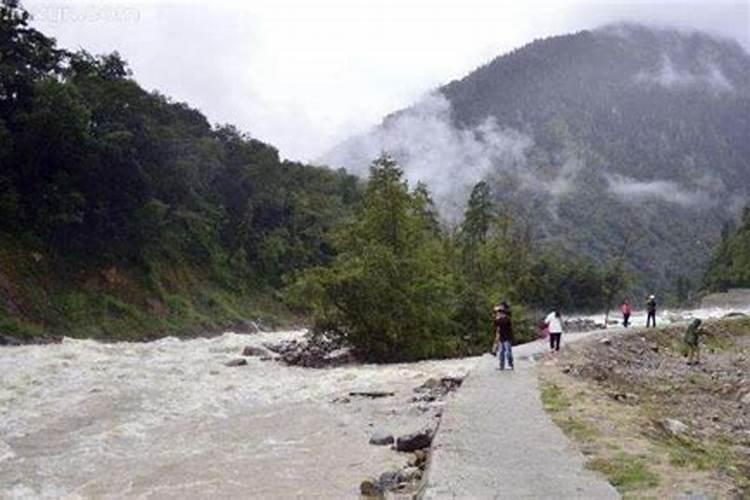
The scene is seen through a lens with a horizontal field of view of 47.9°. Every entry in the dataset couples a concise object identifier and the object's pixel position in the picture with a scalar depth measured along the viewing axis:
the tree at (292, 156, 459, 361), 35.81
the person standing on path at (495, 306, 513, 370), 23.47
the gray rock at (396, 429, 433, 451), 15.21
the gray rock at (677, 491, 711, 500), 9.66
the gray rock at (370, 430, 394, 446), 16.22
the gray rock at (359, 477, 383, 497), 12.17
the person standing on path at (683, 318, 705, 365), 32.09
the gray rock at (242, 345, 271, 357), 36.88
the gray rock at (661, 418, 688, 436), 14.49
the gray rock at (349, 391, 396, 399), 22.89
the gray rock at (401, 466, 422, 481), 12.55
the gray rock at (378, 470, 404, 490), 12.38
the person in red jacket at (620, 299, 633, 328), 50.94
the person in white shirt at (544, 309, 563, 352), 29.50
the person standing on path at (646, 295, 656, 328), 46.16
